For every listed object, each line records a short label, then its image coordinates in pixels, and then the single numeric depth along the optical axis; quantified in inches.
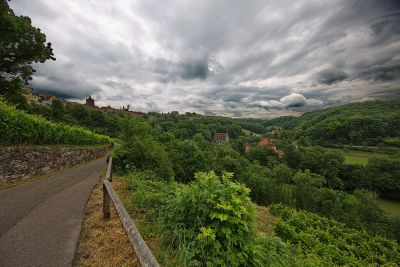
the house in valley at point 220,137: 4085.6
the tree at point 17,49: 450.6
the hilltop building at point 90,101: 4164.9
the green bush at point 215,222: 124.9
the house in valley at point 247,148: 2967.5
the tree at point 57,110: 2134.5
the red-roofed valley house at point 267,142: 3296.8
